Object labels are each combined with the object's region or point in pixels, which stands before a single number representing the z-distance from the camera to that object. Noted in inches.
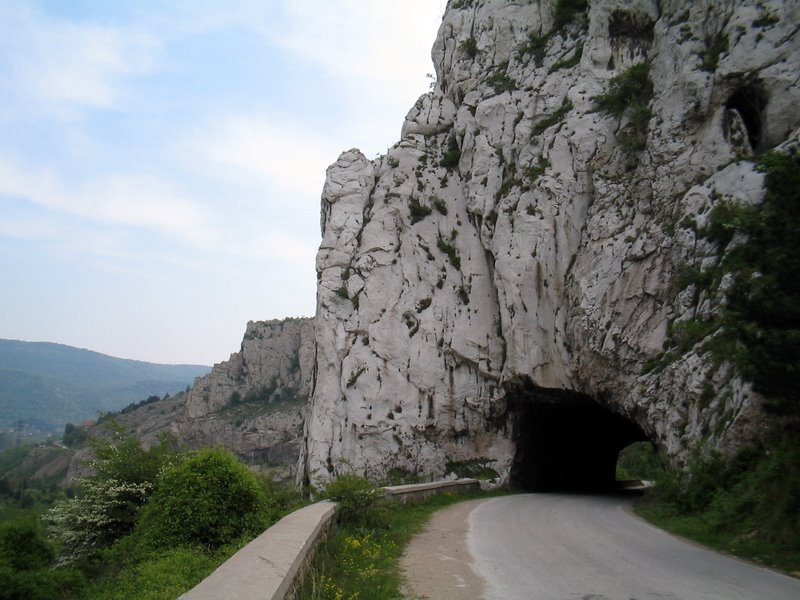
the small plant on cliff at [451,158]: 1353.3
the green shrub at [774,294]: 365.7
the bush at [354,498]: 478.8
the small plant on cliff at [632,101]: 956.0
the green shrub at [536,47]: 1249.4
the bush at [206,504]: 366.3
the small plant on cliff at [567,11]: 1243.2
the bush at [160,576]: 275.4
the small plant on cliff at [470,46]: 1395.2
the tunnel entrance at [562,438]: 1086.4
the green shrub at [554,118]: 1112.2
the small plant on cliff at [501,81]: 1256.8
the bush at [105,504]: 472.7
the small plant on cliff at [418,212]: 1299.2
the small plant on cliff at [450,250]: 1243.2
